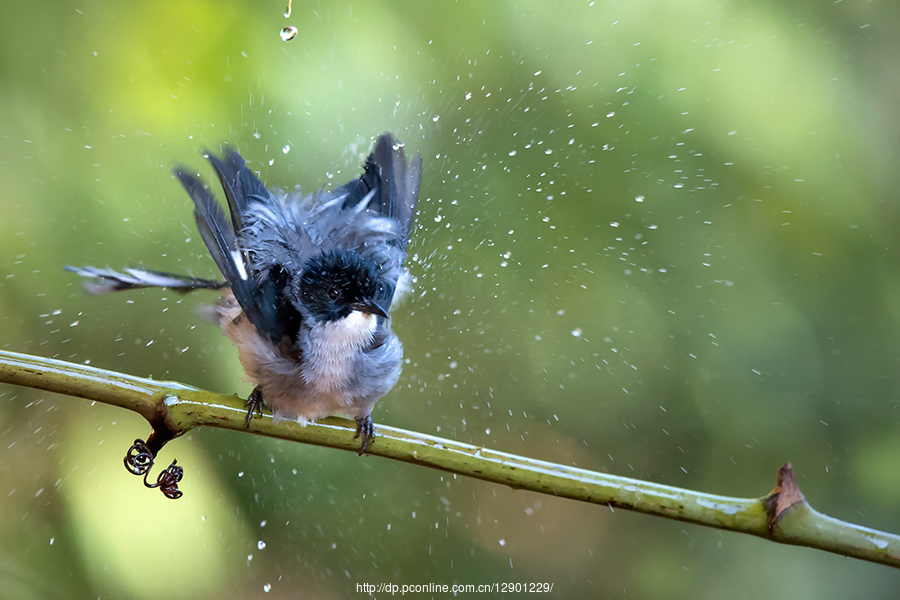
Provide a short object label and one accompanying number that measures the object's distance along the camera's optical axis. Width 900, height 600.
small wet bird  4.21
